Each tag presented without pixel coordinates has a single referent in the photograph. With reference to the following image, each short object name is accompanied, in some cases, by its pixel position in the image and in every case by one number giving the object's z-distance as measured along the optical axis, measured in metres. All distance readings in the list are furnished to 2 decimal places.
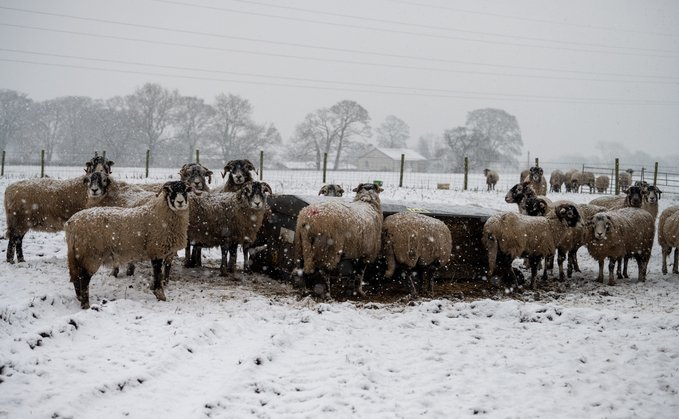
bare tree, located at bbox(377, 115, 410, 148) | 63.81
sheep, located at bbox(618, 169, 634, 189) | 25.44
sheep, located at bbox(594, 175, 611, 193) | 25.26
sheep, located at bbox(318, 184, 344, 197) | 10.30
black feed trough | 7.62
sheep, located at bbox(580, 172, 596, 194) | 25.75
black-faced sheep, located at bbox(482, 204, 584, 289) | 7.47
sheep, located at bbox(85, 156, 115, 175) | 9.00
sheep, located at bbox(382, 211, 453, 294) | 6.61
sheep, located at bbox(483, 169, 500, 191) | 26.65
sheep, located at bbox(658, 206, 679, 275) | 8.85
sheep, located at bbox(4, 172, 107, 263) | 7.86
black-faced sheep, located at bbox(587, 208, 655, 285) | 8.24
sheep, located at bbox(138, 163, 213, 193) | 8.96
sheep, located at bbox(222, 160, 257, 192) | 8.99
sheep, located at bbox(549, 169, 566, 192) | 25.61
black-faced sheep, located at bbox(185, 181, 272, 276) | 7.66
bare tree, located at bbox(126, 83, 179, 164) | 39.88
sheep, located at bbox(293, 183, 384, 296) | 6.12
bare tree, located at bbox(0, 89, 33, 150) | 36.56
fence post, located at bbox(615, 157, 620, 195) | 19.58
